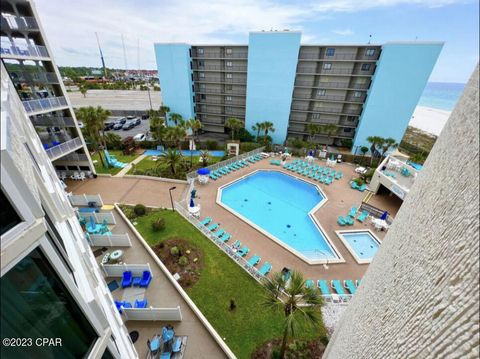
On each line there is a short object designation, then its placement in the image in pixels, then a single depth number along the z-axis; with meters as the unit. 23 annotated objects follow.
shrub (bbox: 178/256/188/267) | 14.04
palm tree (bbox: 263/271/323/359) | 7.41
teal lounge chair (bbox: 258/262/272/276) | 13.64
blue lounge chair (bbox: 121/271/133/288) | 12.00
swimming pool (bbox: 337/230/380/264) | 15.75
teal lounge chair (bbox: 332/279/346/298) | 12.55
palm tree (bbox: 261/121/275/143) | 34.75
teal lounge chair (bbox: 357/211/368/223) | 19.44
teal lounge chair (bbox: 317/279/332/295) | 12.63
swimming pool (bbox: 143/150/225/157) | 33.06
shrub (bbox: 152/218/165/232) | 17.03
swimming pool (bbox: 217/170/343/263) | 17.20
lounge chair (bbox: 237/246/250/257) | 15.02
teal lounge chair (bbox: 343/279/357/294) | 12.89
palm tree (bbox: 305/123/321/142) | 33.49
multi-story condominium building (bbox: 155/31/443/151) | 29.36
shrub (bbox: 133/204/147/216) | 18.72
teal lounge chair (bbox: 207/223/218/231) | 17.47
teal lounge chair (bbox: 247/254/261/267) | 14.23
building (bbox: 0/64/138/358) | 1.91
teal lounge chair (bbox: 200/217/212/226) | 17.92
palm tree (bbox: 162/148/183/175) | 23.77
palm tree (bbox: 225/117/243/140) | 33.50
